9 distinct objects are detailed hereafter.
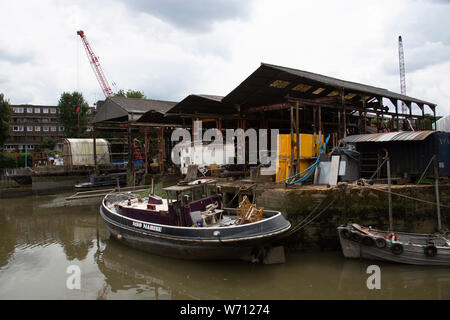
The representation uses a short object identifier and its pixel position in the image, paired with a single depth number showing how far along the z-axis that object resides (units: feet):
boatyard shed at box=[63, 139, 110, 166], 104.32
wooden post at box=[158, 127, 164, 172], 77.87
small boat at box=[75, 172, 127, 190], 84.38
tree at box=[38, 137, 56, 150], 160.56
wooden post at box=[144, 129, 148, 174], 76.92
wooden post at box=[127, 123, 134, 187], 79.35
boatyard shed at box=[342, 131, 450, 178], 40.81
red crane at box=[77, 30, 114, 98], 164.11
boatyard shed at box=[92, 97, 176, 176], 79.30
